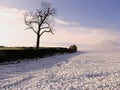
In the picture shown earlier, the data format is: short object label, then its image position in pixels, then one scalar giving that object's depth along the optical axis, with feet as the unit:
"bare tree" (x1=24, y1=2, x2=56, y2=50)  60.59
